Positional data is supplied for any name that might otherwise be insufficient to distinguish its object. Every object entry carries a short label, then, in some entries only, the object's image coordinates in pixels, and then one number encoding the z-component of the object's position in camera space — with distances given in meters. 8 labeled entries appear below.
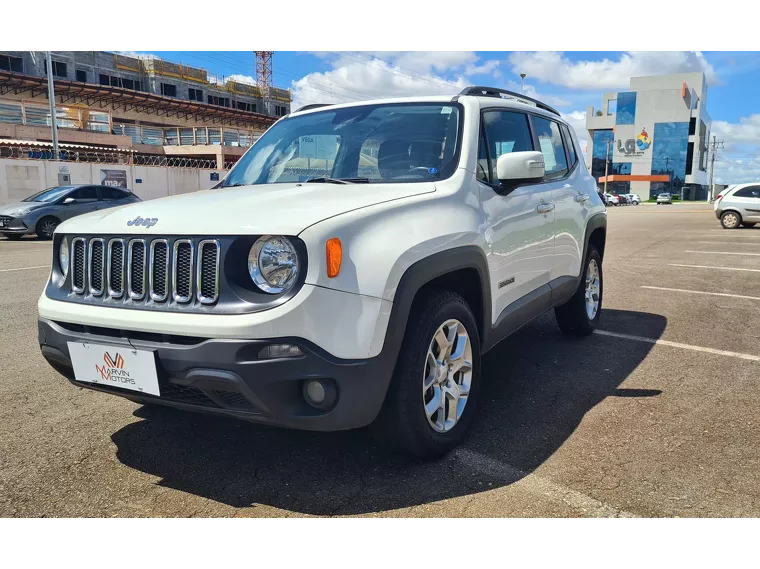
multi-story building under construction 43.50
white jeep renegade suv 2.43
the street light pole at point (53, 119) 27.25
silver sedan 14.58
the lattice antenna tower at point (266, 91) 71.19
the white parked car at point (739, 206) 20.44
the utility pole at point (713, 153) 93.88
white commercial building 89.19
